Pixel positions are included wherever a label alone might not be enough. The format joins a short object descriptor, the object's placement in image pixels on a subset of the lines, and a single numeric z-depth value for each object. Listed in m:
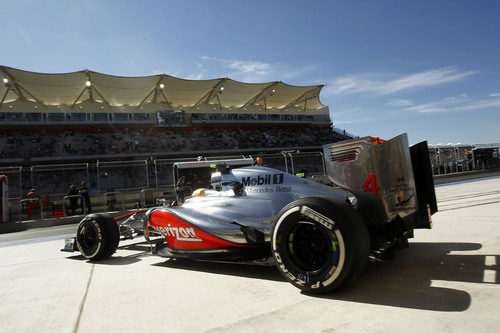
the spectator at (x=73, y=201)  13.87
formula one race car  2.40
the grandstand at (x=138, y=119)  33.41
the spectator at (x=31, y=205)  14.41
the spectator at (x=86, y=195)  13.81
